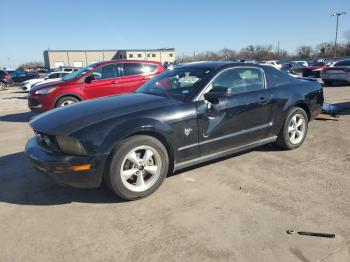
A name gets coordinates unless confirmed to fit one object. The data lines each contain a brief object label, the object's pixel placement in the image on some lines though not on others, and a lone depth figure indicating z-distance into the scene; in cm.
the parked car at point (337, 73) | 1647
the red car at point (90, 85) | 912
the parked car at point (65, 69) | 3199
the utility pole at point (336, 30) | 6762
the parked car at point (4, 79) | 2569
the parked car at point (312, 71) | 2436
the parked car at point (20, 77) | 3279
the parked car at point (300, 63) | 3842
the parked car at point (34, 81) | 2123
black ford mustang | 353
